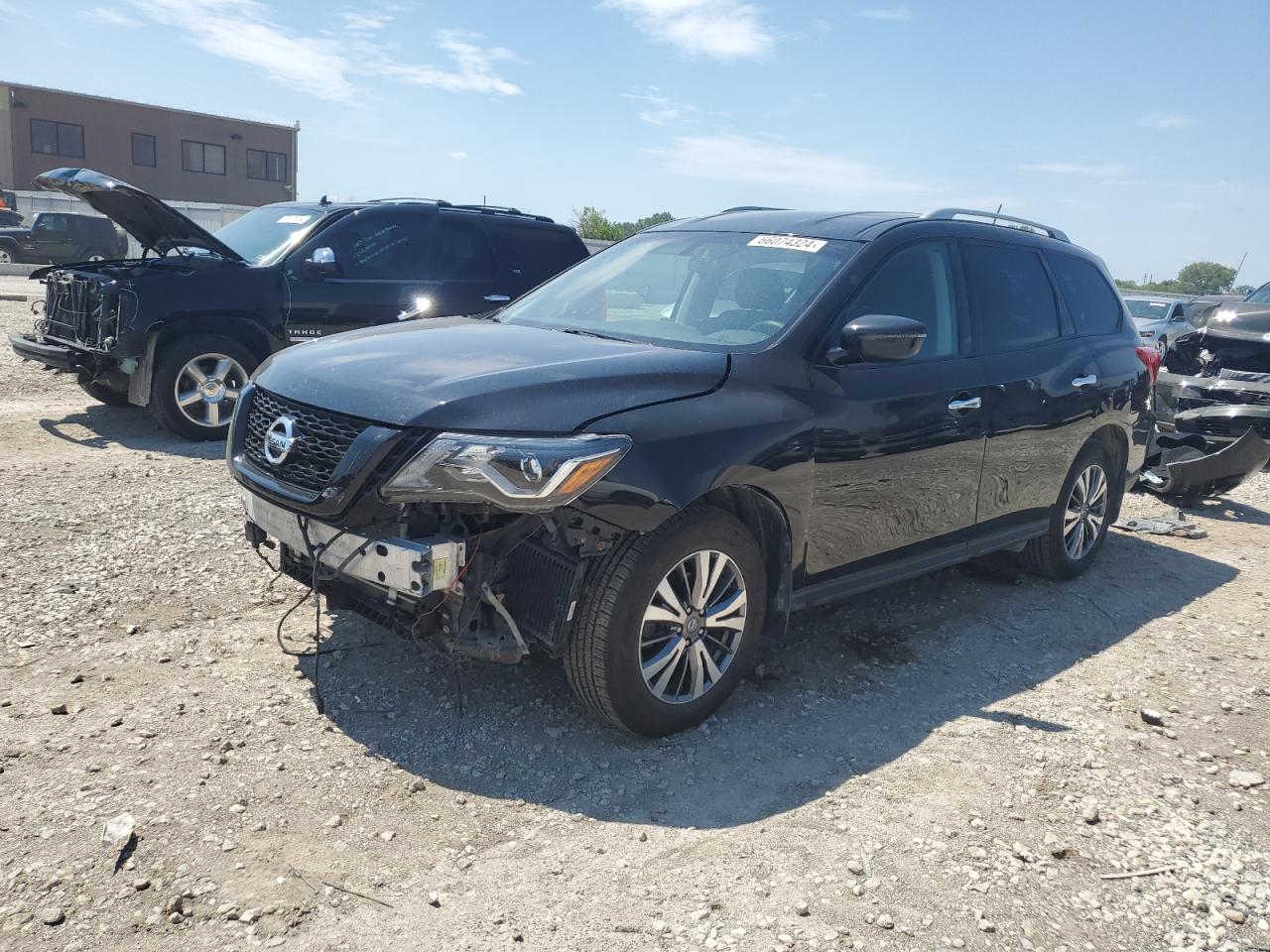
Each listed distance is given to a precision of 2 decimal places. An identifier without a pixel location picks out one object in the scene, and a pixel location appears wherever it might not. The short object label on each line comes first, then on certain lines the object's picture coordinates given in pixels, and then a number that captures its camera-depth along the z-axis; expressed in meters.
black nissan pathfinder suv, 3.26
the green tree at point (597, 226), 36.06
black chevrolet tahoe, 7.59
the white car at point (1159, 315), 17.55
